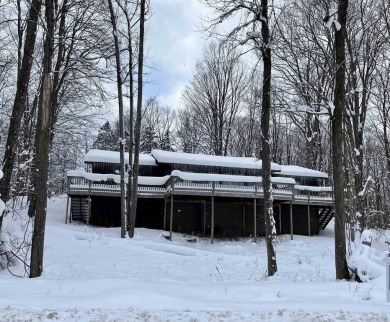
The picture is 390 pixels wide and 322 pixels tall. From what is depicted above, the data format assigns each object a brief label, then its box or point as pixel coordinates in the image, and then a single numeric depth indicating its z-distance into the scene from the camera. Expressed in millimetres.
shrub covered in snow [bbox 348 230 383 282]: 7988
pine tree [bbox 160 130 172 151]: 46875
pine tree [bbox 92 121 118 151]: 48375
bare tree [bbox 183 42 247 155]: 37156
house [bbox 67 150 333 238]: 24828
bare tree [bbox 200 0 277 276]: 10531
